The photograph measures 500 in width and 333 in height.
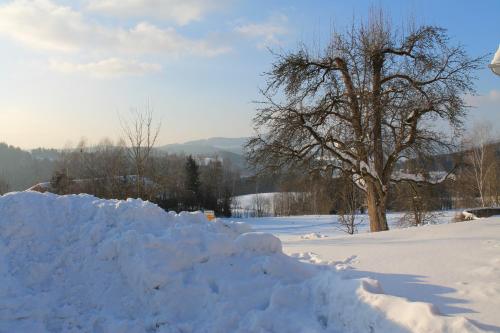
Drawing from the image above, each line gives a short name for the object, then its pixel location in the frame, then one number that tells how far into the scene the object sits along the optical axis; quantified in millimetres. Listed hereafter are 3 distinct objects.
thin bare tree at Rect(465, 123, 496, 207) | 40312
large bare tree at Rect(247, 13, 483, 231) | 14227
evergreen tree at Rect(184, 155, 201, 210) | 58406
